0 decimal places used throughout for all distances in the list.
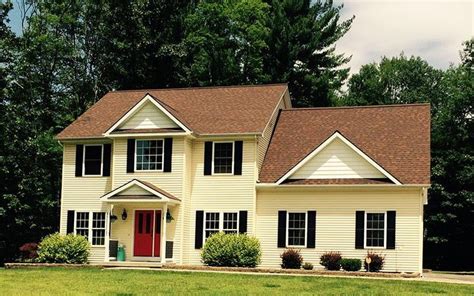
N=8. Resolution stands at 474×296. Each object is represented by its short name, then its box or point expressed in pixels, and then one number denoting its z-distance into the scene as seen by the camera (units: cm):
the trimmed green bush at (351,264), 3042
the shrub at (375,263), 3036
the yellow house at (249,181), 3159
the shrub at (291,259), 3148
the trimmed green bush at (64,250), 3350
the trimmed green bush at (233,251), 3162
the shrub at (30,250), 3506
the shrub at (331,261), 3083
